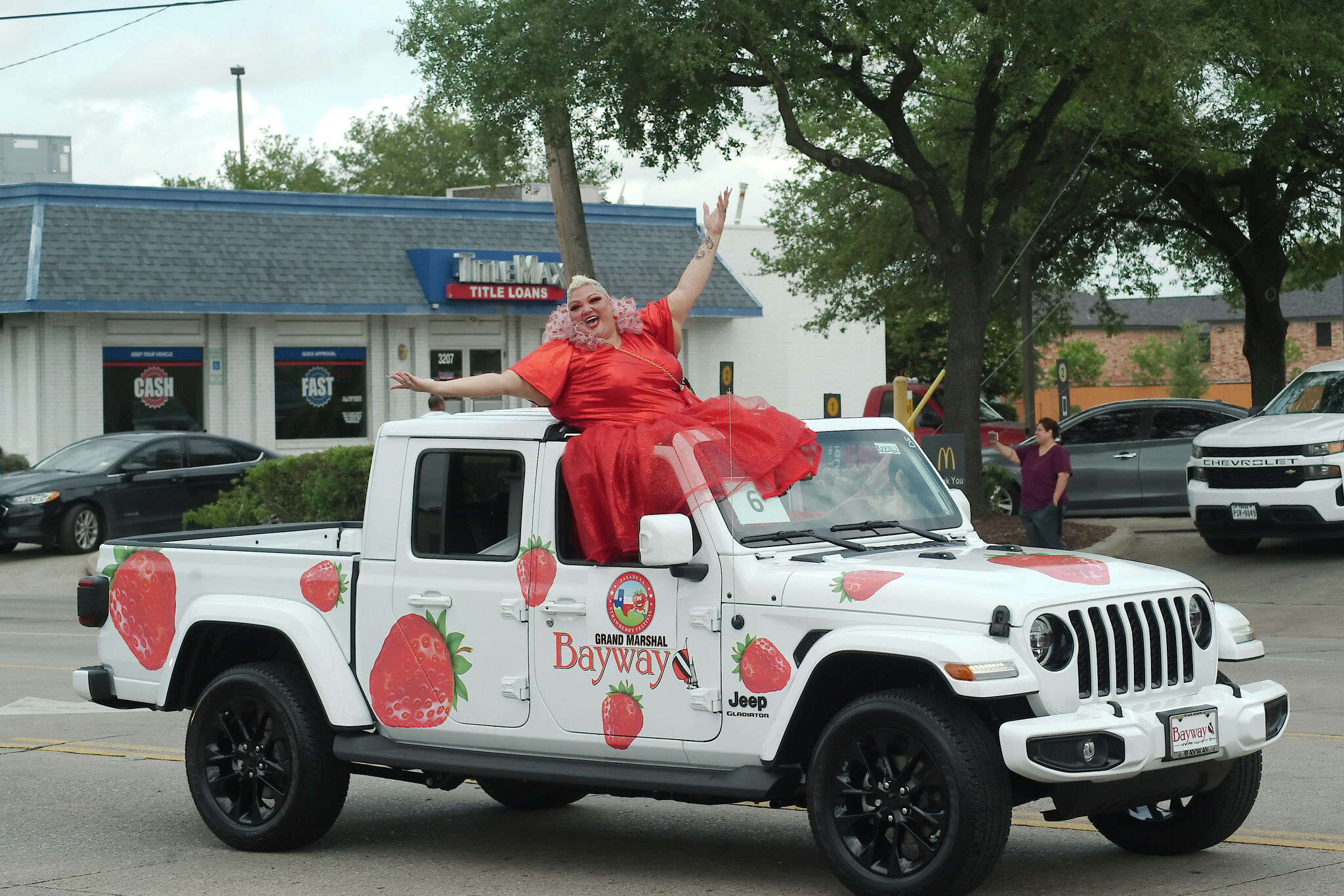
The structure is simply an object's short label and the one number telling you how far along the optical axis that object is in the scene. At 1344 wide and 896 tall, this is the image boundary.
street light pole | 73.19
